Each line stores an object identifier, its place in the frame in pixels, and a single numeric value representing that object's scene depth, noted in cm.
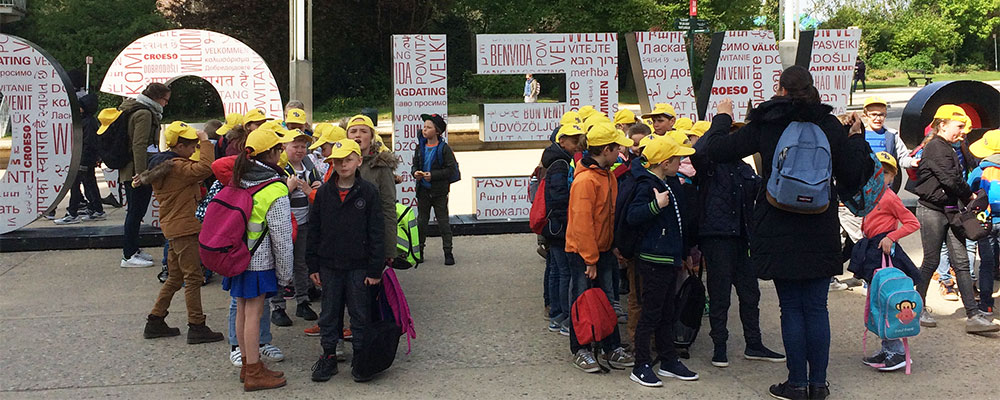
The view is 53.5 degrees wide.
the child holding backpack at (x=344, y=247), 572
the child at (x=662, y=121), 750
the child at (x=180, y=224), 663
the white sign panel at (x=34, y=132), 973
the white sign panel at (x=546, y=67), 1091
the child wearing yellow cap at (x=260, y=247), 564
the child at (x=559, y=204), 629
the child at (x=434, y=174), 899
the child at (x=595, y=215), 586
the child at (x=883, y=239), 604
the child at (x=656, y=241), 561
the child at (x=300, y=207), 686
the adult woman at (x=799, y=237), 509
